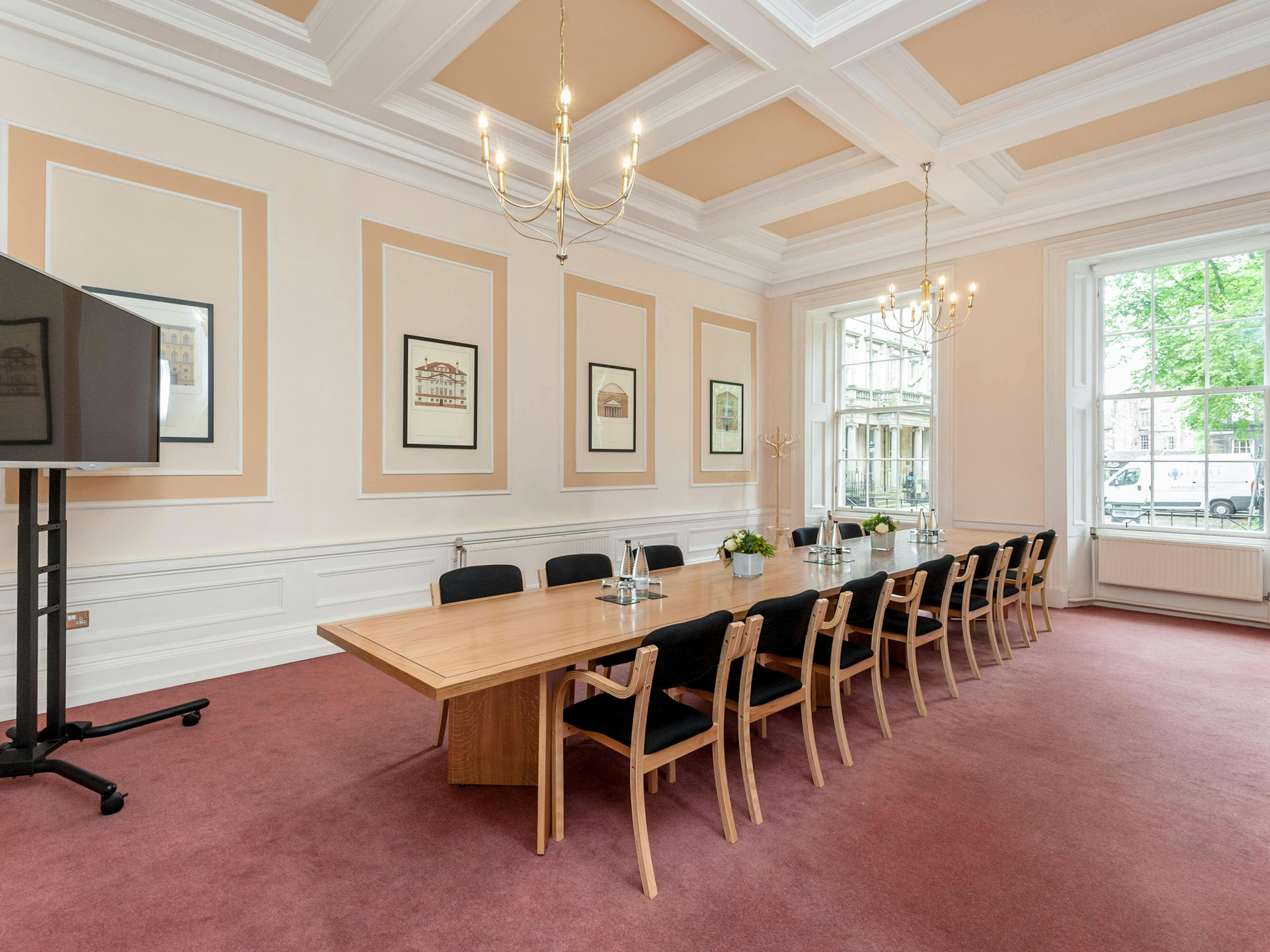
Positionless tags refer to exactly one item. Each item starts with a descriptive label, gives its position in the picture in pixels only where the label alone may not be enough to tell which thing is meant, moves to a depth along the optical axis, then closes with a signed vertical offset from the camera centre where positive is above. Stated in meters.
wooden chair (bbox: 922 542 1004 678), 3.91 -0.74
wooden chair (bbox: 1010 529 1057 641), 4.77 -0.71
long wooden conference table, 1.99 -0.55
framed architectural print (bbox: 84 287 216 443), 3.62 +0.65
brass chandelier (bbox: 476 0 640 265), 2.45 +1.24
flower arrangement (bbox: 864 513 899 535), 4.56 -0.32
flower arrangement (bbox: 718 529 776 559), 3.46 -0.35
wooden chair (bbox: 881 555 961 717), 3.34 -0.81
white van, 5.39 -0.07
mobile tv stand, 2.60 -0.75
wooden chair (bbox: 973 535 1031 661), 4.29 -0.74
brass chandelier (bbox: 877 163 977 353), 5.03 +1.55
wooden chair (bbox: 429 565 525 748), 2.93 -0.49
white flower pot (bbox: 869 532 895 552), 4.57 -0.43
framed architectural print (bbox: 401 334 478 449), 4.70 +0.63
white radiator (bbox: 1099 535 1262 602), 5.21 -0.74
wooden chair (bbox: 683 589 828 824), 2.38 -0.80
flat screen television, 2.36 +0.41
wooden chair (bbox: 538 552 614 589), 3.35 -0.47
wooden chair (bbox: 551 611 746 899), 2.00 -0.81
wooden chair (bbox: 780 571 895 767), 2.82 -0.76
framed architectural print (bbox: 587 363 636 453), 5.97 +0.65
